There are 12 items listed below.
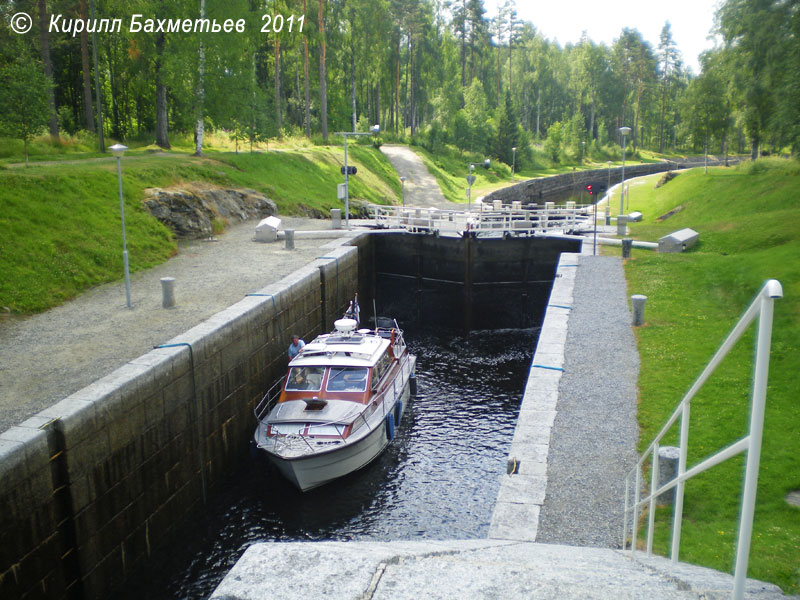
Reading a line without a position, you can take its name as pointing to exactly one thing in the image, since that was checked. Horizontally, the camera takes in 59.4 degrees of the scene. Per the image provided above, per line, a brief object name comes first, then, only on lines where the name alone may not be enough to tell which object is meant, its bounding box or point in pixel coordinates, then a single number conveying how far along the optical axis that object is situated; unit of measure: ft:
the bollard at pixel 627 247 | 82.07
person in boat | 58.09
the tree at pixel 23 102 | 85.05
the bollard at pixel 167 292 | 56.34
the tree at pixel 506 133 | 239.30
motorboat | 47.29
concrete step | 12.79
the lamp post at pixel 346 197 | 95.73
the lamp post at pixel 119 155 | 54.38
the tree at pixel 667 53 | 353.51
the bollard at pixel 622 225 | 98.58
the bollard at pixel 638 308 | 55.98
